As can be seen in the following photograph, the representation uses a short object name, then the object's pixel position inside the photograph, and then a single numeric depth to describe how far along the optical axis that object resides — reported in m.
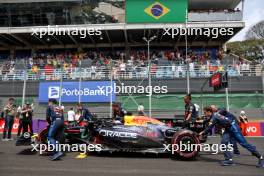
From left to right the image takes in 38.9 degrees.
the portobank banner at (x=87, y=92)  23.11
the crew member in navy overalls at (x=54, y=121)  9.92
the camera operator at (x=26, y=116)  14.11
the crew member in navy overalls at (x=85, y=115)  12.71
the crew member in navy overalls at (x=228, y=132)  9.22
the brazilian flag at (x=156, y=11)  32.84
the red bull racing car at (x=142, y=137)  9.74
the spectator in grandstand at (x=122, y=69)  25.55
